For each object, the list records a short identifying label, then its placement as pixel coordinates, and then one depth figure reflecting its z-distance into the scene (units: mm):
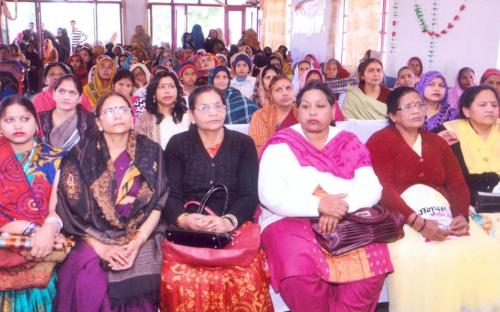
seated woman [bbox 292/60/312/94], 7051
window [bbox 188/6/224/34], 20719
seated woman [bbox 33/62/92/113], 4051
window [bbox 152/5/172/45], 20188
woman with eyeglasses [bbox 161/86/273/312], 2365
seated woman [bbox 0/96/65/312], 2295
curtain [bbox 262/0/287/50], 17672
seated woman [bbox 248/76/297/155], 3751
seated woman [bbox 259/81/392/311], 2438
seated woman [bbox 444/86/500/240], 3141
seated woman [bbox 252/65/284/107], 5091
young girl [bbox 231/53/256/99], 6871
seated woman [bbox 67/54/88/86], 9641
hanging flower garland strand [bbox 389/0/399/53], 8176
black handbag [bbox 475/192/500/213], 2982
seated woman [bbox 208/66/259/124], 4669
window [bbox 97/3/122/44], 19703
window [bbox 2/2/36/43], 18641
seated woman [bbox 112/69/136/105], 4988
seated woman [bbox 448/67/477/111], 5277
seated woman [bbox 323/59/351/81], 7781
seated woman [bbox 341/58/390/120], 4730
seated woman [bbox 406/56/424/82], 7145
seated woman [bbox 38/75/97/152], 3467
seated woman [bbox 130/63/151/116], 6498
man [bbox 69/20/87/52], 17766
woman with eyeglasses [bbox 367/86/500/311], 2541
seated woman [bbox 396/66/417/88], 5516
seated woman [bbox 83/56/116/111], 5922
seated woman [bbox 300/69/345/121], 5340
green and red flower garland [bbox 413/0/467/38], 6525
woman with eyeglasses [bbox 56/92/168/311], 2320
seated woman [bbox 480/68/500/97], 4637
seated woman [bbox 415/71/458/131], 4148
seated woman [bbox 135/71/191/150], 3705
